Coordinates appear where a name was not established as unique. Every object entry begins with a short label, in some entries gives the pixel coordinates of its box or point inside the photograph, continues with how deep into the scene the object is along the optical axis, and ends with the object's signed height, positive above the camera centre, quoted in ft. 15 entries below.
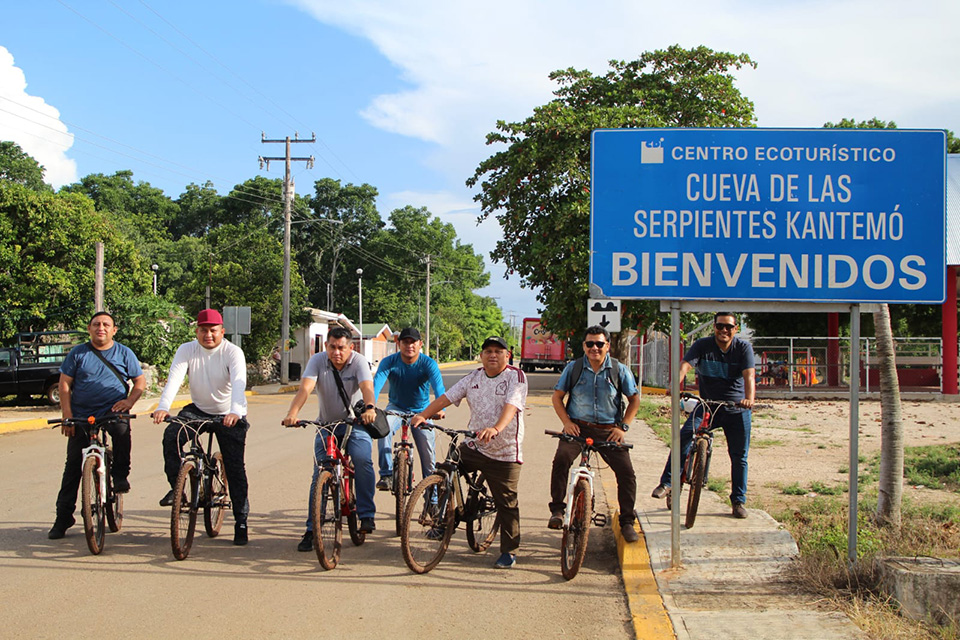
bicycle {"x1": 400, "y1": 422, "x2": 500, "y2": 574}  19.67 -3.70
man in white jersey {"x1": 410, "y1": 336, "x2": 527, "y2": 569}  20.24 -1.91
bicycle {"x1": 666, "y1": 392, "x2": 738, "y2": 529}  22.59 -2.55
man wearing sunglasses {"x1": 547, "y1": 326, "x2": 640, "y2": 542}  20.83 -1.25
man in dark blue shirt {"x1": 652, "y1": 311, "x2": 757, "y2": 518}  23.41 -0.65
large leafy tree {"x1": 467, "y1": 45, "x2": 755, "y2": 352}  85.56 +21.94
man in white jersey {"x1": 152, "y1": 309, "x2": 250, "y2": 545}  22.17 -0.96
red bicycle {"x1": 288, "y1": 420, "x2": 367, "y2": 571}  19.67 -3.51
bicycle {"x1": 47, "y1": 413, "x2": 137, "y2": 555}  20.99 -3.45
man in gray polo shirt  21.97 -1.03
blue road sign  19.69 +3.47
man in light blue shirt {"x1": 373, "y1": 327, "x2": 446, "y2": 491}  24.66 -0.82
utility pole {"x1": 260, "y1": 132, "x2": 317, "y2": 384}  109.19 +8.87
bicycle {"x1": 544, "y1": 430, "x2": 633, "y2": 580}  19.24 -3.71
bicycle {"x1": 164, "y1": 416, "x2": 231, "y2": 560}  20.40 -3.48
